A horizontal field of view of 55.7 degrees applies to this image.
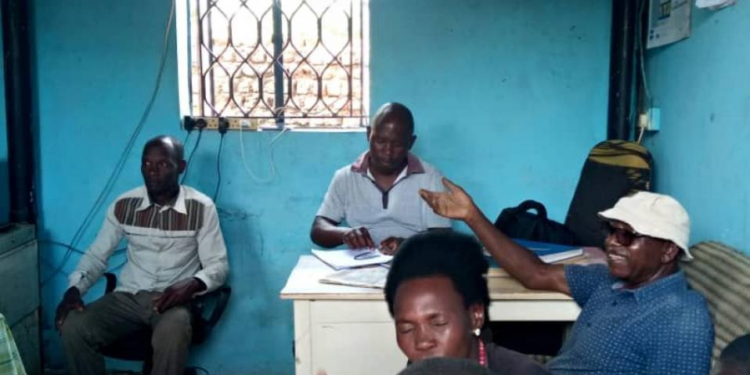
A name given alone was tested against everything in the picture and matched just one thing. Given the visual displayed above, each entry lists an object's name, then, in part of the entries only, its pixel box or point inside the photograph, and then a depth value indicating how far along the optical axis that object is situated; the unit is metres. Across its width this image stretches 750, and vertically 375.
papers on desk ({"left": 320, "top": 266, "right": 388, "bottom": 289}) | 2.30
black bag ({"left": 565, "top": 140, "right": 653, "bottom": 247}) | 2.91
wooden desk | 2.23
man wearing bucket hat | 1.77
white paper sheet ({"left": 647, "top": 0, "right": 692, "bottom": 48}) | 2.77
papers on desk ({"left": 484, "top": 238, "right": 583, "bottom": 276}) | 2.53
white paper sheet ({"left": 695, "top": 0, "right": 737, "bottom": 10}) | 2.32
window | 3.50
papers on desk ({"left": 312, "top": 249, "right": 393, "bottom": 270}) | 2.53
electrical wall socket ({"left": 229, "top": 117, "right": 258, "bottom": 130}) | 3.48
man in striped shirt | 2.86
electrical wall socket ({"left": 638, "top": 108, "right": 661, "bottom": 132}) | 3.12
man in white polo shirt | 3.01
